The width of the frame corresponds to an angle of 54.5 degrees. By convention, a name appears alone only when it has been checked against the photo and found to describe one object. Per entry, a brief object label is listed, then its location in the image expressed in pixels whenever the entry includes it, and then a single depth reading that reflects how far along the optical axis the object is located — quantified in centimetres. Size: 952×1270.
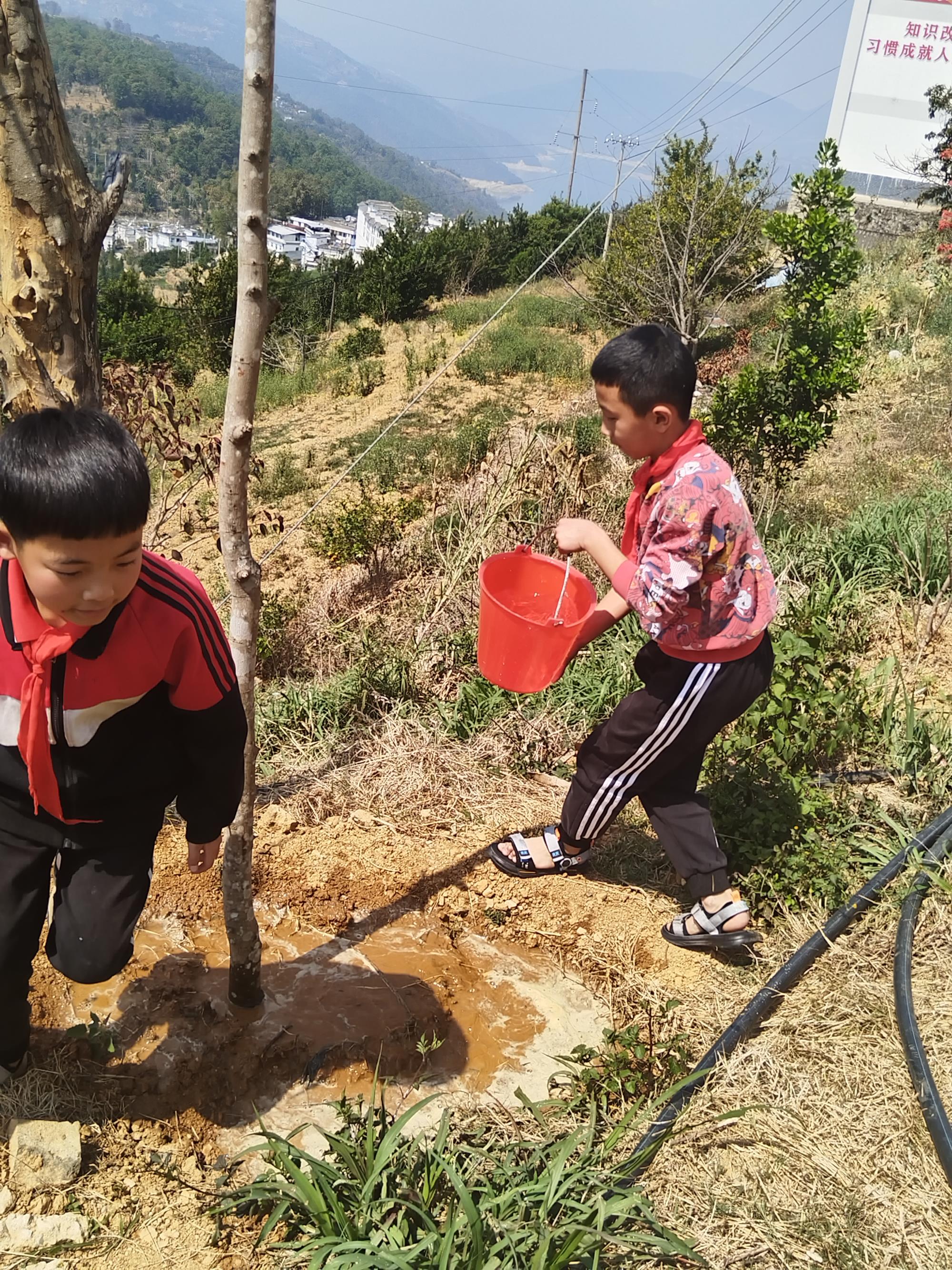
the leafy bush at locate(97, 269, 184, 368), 1744
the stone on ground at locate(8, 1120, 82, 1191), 172
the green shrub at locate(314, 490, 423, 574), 620
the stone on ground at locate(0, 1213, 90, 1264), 166
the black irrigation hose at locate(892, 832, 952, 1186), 193
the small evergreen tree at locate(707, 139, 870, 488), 608
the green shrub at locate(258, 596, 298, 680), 441
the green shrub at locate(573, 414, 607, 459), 749
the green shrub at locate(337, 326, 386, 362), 1580
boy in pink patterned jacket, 211
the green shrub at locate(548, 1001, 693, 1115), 205
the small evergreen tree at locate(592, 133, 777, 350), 1070
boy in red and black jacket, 130
